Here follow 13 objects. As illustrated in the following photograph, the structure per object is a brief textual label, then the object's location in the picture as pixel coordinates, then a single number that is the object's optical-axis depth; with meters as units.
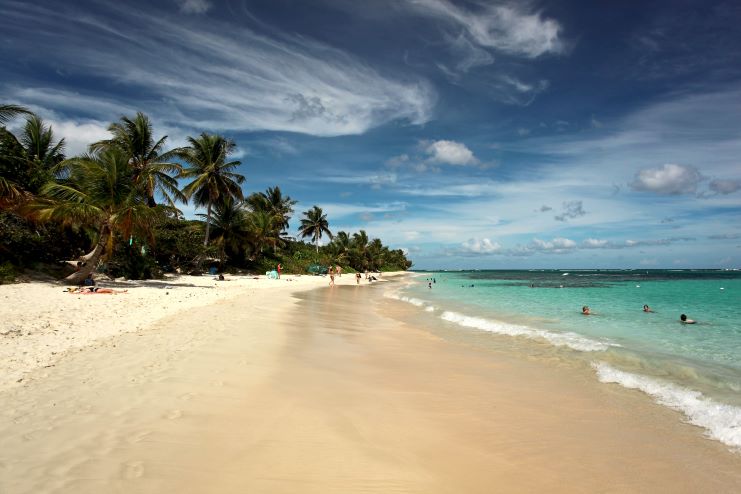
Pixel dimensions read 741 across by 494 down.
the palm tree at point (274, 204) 50.66
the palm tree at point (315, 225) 65.31
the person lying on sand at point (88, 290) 14.23
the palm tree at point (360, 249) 71.53
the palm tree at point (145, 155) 27.62
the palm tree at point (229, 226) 38.84
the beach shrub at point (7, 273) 14.66
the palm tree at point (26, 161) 15.91
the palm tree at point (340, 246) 68.69
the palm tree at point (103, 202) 16.80
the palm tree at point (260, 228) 41.66
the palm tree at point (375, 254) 79.64
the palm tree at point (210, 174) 35.50
